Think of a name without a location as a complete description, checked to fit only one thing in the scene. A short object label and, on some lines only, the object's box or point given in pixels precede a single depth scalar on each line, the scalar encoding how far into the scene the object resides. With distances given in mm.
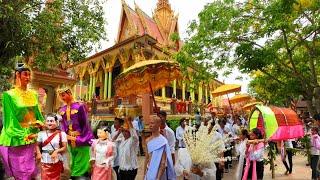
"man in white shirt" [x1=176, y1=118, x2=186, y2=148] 6857
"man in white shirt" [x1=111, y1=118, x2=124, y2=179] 4147
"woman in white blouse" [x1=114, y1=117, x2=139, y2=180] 4005
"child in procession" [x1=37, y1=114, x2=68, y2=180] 2857
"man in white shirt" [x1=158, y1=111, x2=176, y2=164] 4001
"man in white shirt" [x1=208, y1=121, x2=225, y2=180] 3168
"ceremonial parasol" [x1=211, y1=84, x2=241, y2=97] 9194
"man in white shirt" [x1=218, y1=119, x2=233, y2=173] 6375
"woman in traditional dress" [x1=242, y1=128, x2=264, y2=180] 4114
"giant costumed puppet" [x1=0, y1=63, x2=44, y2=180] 2715
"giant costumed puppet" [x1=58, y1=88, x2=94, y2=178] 3084
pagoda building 14006
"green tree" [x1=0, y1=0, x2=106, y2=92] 6196
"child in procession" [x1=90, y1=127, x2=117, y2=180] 3397
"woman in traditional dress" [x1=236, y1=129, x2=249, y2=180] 4206
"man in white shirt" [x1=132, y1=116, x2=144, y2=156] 9120
